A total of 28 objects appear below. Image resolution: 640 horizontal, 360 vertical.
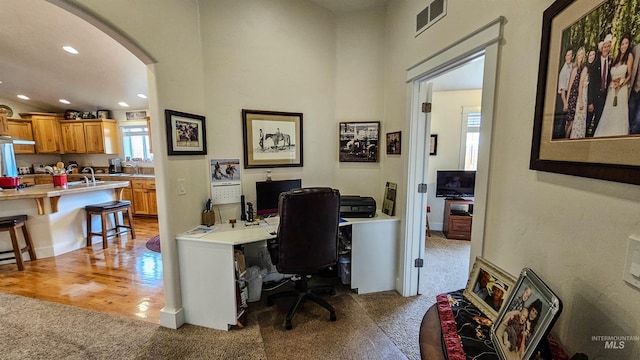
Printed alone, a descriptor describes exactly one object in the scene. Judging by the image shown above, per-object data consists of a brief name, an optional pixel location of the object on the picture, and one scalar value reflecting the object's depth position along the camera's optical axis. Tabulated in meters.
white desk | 2.05
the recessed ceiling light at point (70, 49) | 3.54
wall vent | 1.88
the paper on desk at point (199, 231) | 2.15
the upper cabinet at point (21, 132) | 5.69
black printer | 2.64
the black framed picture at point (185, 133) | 2.05
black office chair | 2.01
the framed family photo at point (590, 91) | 0.73
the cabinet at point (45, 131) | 5.96
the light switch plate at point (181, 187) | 2.16
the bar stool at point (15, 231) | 3.17
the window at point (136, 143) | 6.07
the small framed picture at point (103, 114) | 6.03
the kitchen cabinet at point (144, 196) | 5.55
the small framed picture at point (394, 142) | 2.56
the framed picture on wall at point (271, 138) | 2.65
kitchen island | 3.44
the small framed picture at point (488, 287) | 1.09
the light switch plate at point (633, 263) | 0.74
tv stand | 4.21
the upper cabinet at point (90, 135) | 5.95
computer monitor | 2.59
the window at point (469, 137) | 4.39
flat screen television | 4.35
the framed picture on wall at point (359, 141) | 2.91
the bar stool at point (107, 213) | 3.91
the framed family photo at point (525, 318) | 0.74
